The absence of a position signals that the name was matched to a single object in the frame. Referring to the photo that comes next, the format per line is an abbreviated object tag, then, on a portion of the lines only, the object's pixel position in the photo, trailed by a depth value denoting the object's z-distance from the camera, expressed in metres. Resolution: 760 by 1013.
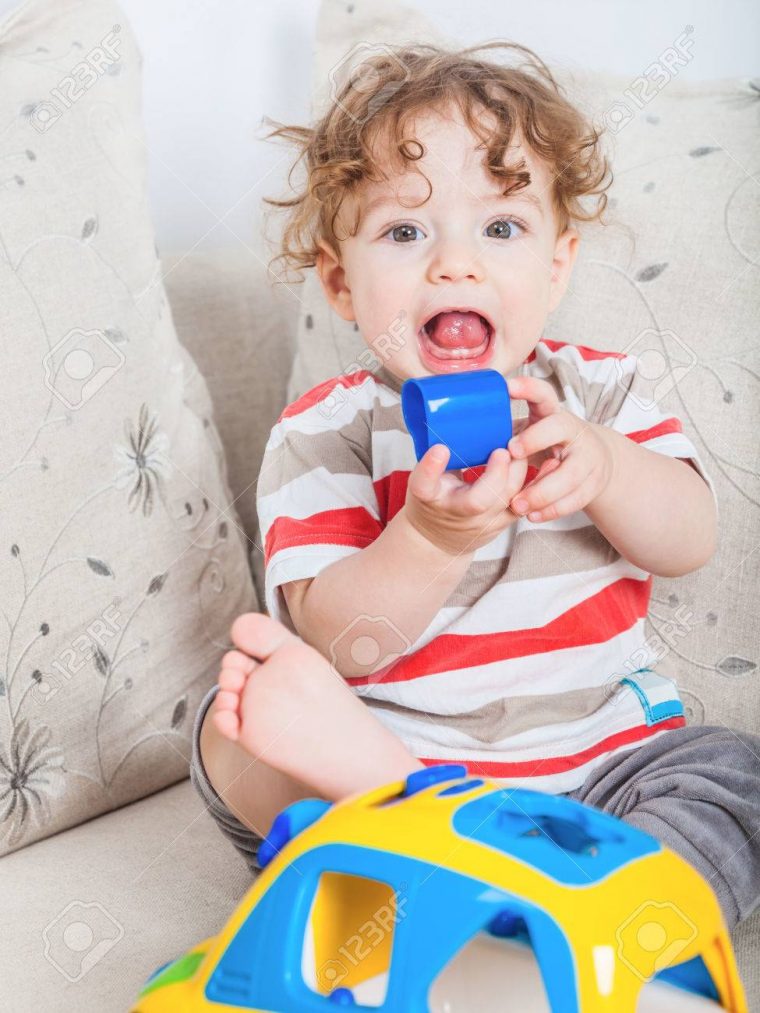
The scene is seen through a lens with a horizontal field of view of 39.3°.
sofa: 0.85
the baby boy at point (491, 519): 0.71
